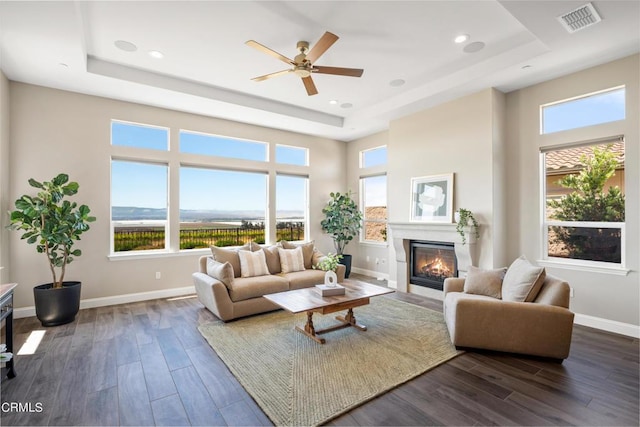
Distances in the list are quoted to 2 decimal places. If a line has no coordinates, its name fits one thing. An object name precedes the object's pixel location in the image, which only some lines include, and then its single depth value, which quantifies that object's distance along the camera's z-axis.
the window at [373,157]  6.71
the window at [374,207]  6.72
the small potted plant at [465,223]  4.46
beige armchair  2.73
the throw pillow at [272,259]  4.86
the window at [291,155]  6.50
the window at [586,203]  3.62
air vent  2.68
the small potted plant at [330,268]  3.71
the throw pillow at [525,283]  2.96
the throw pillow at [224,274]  3.91
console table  2.40
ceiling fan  3.02
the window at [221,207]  5.45
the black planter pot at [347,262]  6.52
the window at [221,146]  5.42
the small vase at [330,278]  3.71
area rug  2.24
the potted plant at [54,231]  3.70
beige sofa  3.83
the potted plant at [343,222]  6.63
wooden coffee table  3.21
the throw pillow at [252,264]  4.46
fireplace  4.93
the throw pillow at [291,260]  4.86
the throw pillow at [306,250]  5.21
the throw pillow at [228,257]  4.43
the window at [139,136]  4.80
